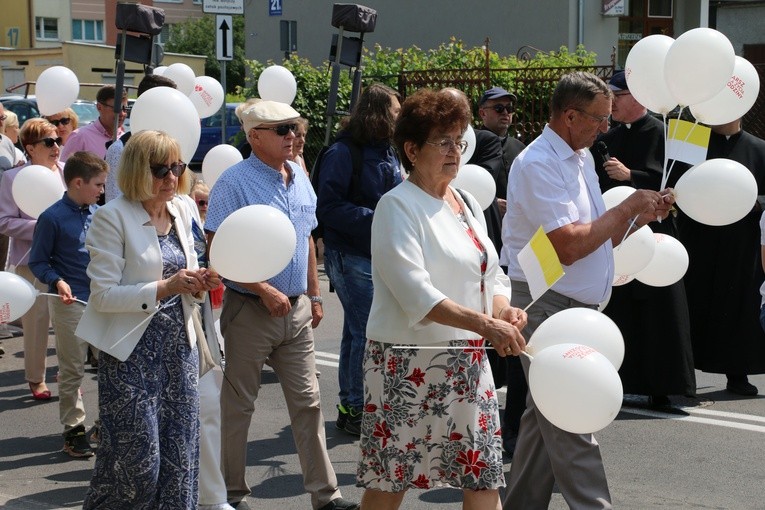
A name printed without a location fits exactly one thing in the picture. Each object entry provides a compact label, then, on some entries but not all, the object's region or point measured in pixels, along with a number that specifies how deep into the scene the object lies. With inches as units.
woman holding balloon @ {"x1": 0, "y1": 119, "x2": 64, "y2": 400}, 495.0
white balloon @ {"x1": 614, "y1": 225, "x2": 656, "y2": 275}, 323.5
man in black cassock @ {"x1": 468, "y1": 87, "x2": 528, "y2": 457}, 470.3
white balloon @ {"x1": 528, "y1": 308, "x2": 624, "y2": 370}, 259.4
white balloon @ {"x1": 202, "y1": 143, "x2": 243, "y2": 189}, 499.2
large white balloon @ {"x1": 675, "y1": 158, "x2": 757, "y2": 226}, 309.5
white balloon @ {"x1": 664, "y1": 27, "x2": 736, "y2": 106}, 312.3
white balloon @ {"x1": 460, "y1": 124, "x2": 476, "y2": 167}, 414.7
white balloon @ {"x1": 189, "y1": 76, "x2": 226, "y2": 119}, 644.2
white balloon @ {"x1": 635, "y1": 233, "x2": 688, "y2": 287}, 361.4
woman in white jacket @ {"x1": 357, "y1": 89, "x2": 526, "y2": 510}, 255.1
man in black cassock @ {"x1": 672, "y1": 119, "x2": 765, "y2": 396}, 497.8
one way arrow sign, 920.1
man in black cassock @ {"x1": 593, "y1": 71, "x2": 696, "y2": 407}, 459.4
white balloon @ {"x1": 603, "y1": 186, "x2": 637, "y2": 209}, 337.0
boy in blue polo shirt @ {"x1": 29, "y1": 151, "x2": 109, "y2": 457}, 413.6
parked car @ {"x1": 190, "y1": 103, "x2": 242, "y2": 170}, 1544.6
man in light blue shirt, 336.7
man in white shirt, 289.6
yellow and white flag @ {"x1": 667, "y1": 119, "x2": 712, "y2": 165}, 321.4
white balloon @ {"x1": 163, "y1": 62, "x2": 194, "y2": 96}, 626.8
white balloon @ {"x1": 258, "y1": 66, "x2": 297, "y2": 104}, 754.9
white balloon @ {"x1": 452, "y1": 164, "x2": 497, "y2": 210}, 415.9
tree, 3554.0
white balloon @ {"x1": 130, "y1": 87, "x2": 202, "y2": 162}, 368.3
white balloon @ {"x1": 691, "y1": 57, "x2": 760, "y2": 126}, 338.8
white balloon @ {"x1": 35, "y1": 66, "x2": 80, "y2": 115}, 655.6
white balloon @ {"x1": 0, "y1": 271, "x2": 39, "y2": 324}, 353.7
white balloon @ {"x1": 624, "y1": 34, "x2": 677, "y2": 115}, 343.8
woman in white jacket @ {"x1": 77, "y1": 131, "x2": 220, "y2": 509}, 286.4
